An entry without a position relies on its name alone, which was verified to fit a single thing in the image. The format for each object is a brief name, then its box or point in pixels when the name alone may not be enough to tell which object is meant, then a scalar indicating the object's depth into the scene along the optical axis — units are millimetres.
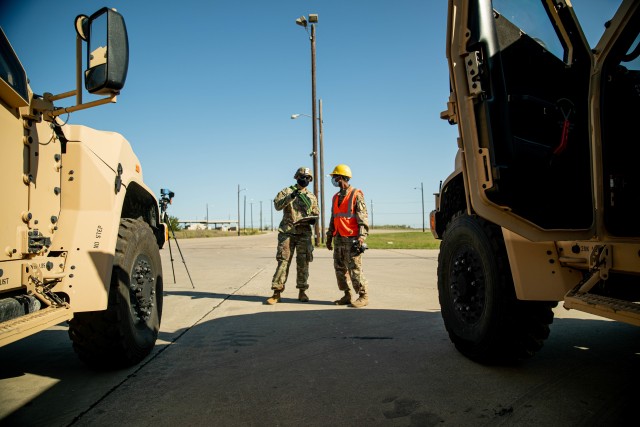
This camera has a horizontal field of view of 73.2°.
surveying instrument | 5562
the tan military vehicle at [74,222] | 2131
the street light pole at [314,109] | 21562
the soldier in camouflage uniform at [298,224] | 6422
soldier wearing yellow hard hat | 5902
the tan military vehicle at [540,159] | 2287
